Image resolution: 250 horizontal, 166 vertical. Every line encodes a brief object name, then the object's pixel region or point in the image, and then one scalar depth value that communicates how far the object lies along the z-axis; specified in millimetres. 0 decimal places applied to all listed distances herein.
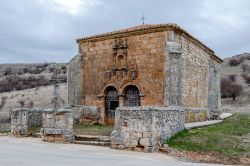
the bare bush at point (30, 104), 36653
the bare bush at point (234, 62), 63866
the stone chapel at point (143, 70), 18422
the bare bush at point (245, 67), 58244
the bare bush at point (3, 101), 37156
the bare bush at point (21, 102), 37450
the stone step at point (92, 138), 14489
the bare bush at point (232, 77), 51978
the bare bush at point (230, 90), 41875
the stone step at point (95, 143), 14227
